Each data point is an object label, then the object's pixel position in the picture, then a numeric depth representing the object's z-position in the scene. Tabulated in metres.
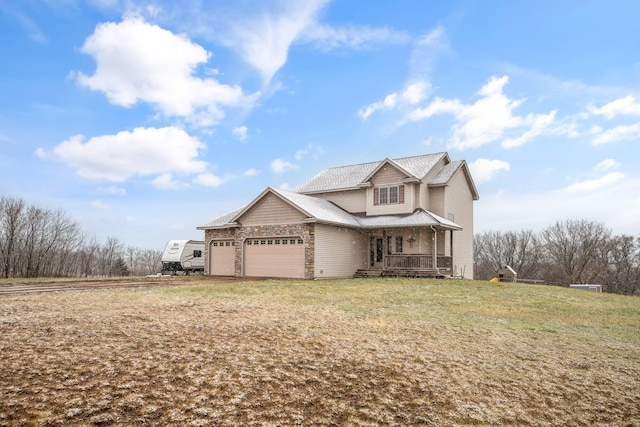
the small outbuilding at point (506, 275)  25.92
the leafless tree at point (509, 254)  56.22
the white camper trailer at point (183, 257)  30.20
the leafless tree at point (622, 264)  48.62
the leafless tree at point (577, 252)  50.06
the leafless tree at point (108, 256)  54.29
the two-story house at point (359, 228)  21.20
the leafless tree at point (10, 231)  33.22
